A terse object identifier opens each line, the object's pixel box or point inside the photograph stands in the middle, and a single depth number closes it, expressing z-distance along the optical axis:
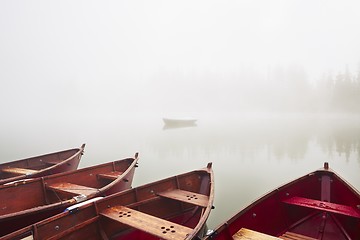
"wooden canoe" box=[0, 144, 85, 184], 8.83
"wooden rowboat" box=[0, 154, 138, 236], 5.61
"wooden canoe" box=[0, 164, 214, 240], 4.68
